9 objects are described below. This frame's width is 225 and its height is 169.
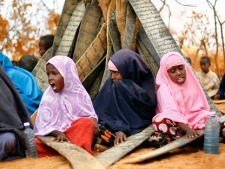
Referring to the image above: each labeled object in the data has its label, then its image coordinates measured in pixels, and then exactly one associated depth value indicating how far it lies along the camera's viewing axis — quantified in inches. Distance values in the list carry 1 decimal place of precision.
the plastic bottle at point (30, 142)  176.1
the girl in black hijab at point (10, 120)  172.4
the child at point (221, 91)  380.0
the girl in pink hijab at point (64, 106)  186.2
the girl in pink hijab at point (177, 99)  191.5
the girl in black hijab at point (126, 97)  197.2
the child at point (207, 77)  462.0
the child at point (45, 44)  298.8
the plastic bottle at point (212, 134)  174.7
